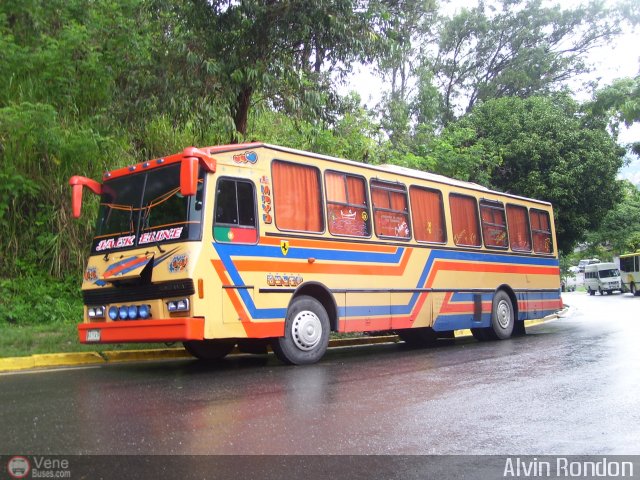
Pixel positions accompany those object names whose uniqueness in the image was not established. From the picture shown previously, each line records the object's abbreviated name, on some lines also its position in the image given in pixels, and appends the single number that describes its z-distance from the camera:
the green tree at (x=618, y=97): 16.52
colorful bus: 8.15
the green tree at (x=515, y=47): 34.69
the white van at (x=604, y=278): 50.75
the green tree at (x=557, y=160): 23.80
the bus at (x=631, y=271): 44.19
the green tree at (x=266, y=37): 11.68
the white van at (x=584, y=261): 68.47
